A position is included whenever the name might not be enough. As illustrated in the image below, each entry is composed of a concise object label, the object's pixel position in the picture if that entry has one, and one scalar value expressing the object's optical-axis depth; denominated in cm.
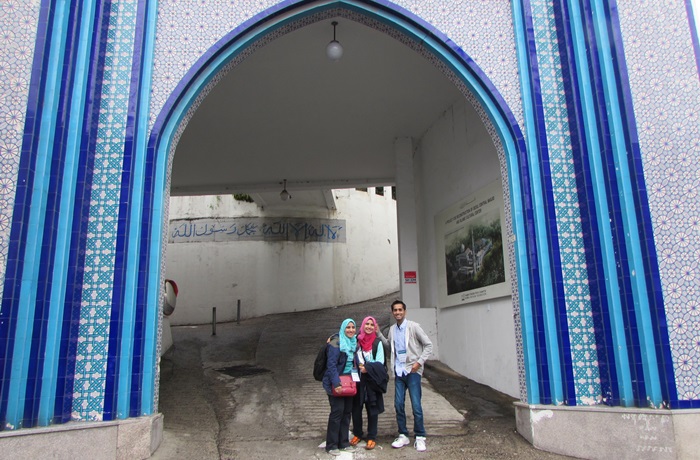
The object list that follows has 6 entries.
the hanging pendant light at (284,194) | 1045
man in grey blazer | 429
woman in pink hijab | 429
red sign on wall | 833
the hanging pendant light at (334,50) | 565
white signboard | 611
